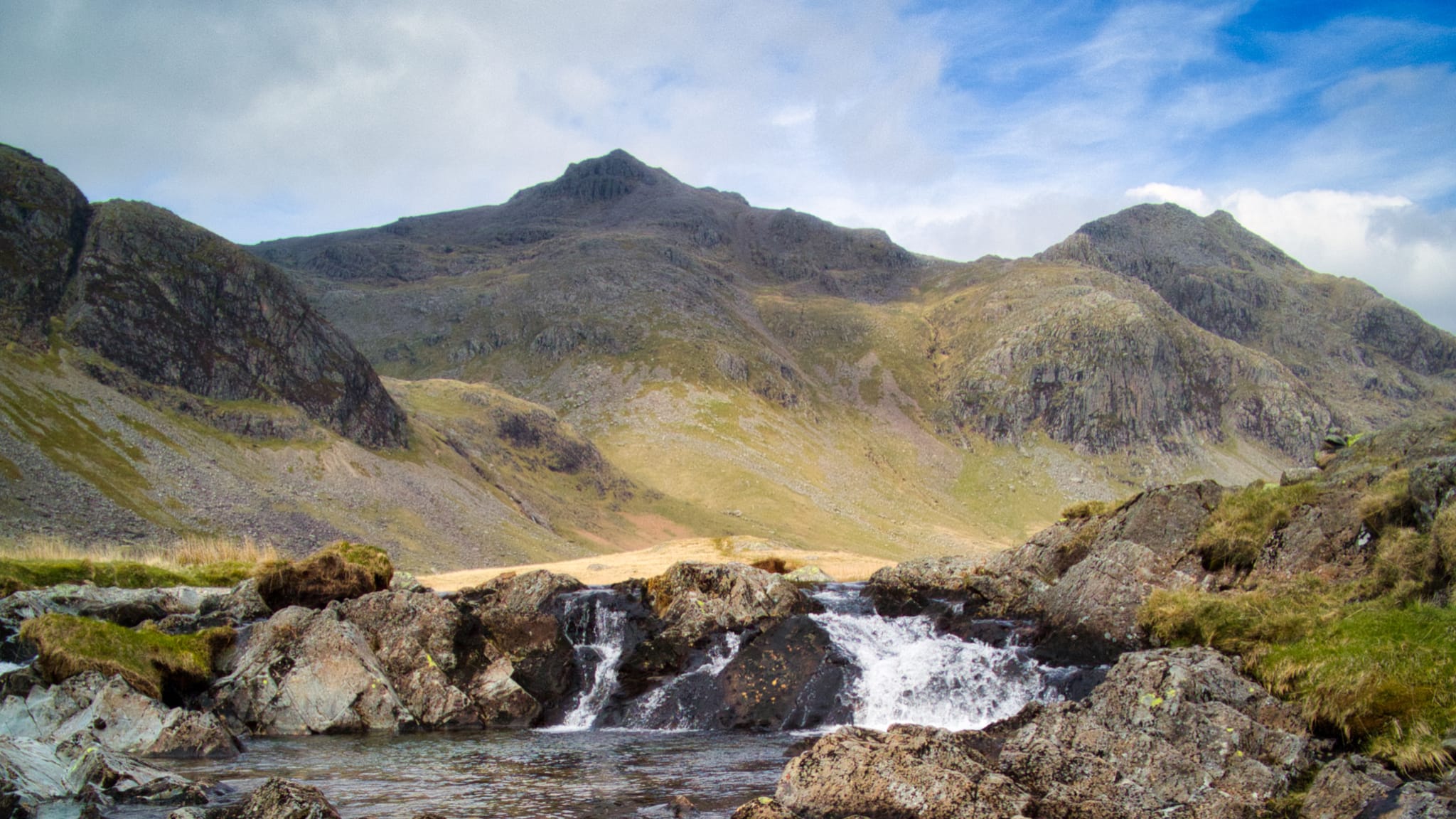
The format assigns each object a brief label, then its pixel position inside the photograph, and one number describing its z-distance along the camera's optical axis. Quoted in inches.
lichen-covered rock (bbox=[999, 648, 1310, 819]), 542.9
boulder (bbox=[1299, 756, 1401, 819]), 468.8
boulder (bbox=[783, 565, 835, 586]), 1745.8
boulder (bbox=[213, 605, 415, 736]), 1032.8
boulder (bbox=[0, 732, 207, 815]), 533.6
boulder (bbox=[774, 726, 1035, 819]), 521.0
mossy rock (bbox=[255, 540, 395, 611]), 1321.4
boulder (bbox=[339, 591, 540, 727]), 1118.4
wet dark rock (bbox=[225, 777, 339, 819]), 485.1
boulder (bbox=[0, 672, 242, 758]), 808.3
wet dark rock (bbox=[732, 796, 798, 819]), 518.9
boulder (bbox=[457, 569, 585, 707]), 1248.8
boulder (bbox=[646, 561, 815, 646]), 1343.5
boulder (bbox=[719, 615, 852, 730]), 1126.4
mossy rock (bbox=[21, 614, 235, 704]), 893.8
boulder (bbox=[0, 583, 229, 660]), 1066.1
